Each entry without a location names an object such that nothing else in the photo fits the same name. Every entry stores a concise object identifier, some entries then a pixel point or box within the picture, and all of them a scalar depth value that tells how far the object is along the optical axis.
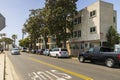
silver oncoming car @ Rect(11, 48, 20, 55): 20.46
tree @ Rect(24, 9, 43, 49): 24.54
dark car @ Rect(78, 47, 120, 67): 7.38
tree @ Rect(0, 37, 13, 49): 55.18
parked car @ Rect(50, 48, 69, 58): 14.12
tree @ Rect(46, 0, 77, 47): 16.36
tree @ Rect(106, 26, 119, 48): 13.55
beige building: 13.96
